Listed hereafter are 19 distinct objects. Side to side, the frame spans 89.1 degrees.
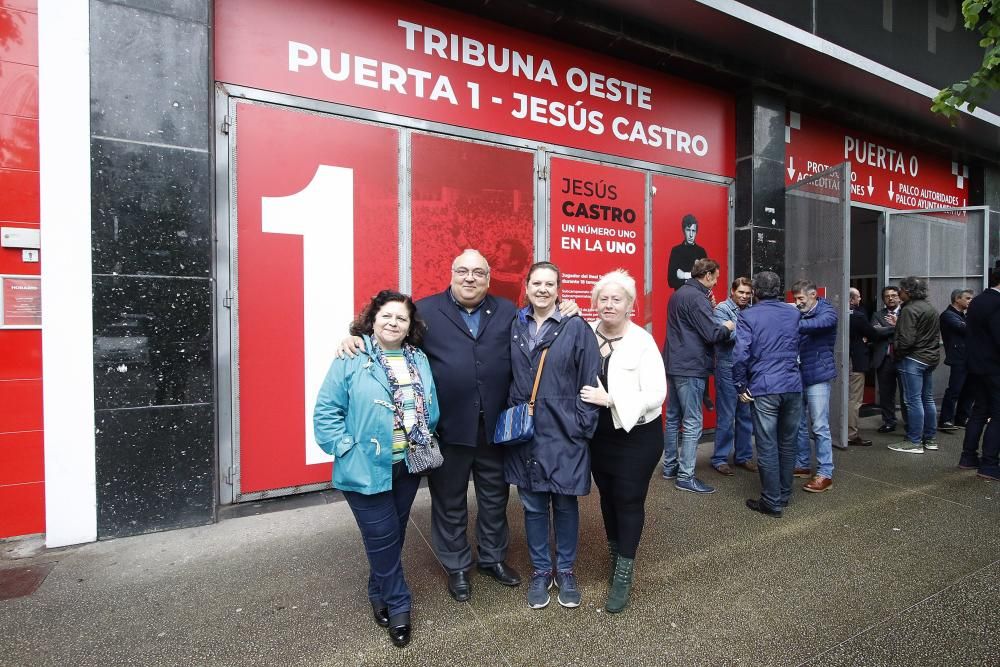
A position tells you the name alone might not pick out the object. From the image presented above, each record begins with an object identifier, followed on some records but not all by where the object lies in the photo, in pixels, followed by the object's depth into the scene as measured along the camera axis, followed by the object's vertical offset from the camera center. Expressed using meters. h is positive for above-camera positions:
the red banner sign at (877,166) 6.43 +2.28
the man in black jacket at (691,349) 4.11 -0.20
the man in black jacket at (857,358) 5.80 -0.37
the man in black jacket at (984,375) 4.39 -0.43
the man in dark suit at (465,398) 2.58 -0.37
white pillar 3.08 +0.36
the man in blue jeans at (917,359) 5.29 -0.35
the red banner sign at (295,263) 3.71 +0.49
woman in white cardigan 2.47 -0.44
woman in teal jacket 2.17 -0.45
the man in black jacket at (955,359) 5.75 -0.39
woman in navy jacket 2.44 -0.49
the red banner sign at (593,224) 4.96 +1.03
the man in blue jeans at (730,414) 4.66 -0.82
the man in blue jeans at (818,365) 4.09 -0.32
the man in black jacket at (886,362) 5.96 -0.43
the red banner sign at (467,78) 3.77 +2.20
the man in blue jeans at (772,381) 3.61 -0.39
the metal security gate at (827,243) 4.98 +0.90
